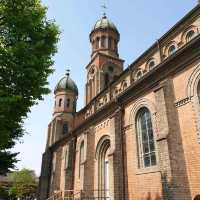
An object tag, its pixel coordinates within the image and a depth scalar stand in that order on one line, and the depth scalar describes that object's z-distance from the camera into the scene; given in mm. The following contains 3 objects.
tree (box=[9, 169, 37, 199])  49331
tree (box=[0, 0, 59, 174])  8773
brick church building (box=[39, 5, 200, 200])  10133
